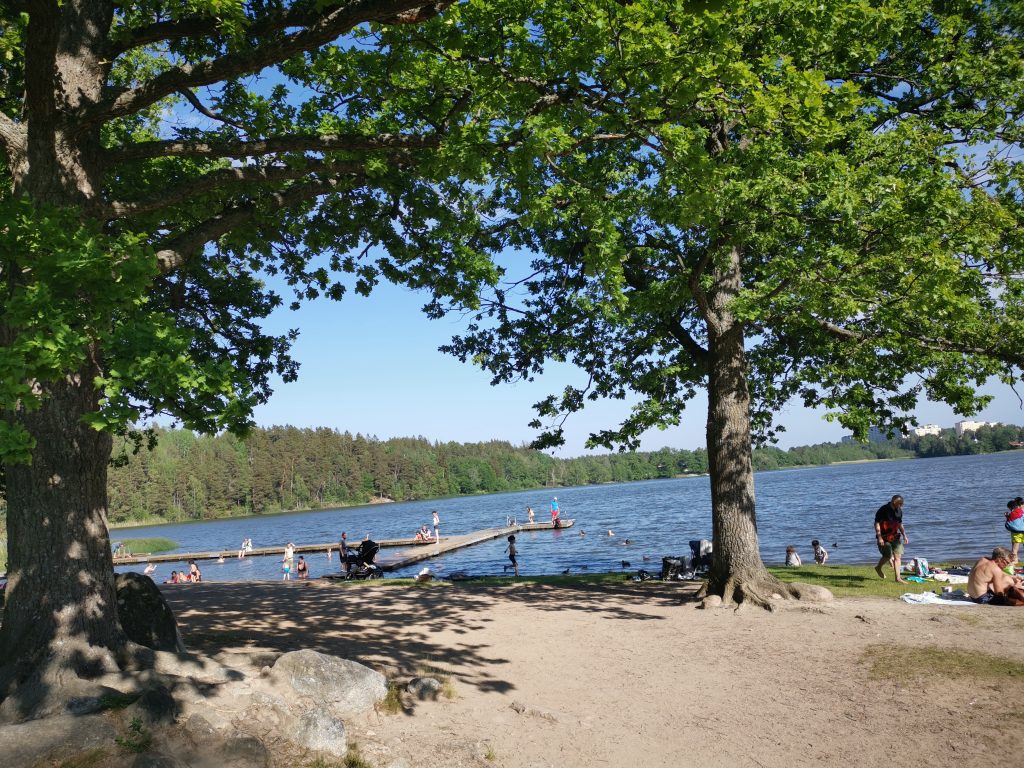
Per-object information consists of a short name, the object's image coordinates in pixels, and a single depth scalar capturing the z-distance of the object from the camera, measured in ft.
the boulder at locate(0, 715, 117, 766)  14.76
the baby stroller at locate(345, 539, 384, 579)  72.38
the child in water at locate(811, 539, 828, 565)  71.97
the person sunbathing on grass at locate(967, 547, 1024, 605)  34.83
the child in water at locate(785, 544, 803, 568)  67.41
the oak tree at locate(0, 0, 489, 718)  16.60
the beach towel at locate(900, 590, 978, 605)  36.47
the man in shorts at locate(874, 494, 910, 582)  45.50
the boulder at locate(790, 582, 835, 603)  37.40
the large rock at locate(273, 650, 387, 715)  21.45
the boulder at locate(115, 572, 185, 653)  25.31
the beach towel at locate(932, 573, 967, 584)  45.55
